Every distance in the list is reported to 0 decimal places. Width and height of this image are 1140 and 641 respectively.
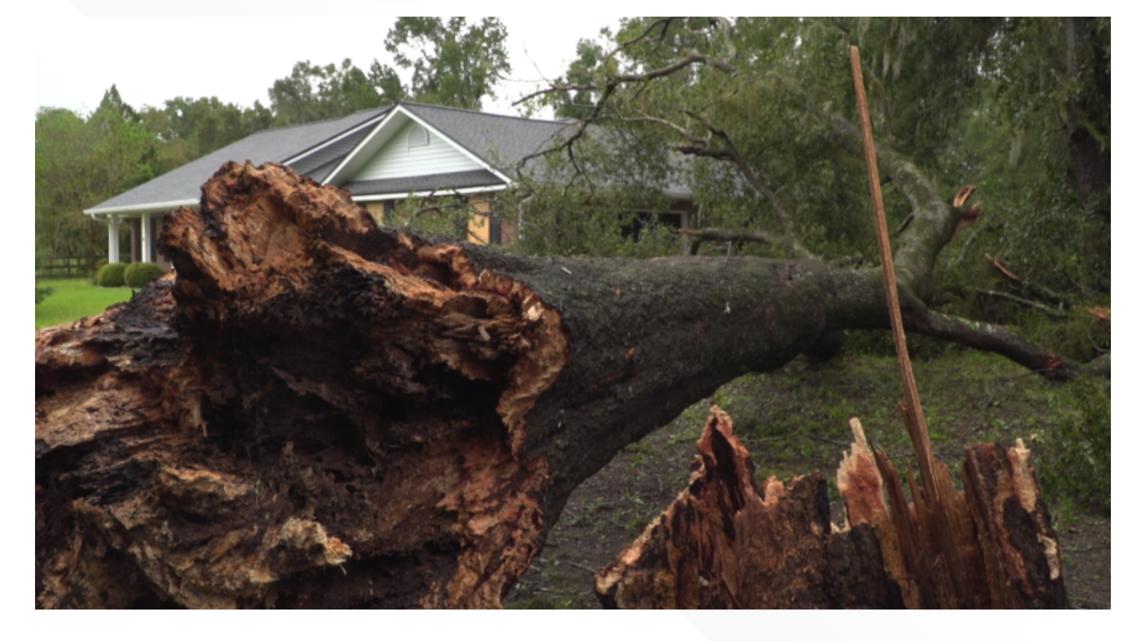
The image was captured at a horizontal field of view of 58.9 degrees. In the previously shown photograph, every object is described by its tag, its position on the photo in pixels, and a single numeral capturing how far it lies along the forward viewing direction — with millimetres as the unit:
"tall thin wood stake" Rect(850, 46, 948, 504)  3123
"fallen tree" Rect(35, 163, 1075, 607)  3221
